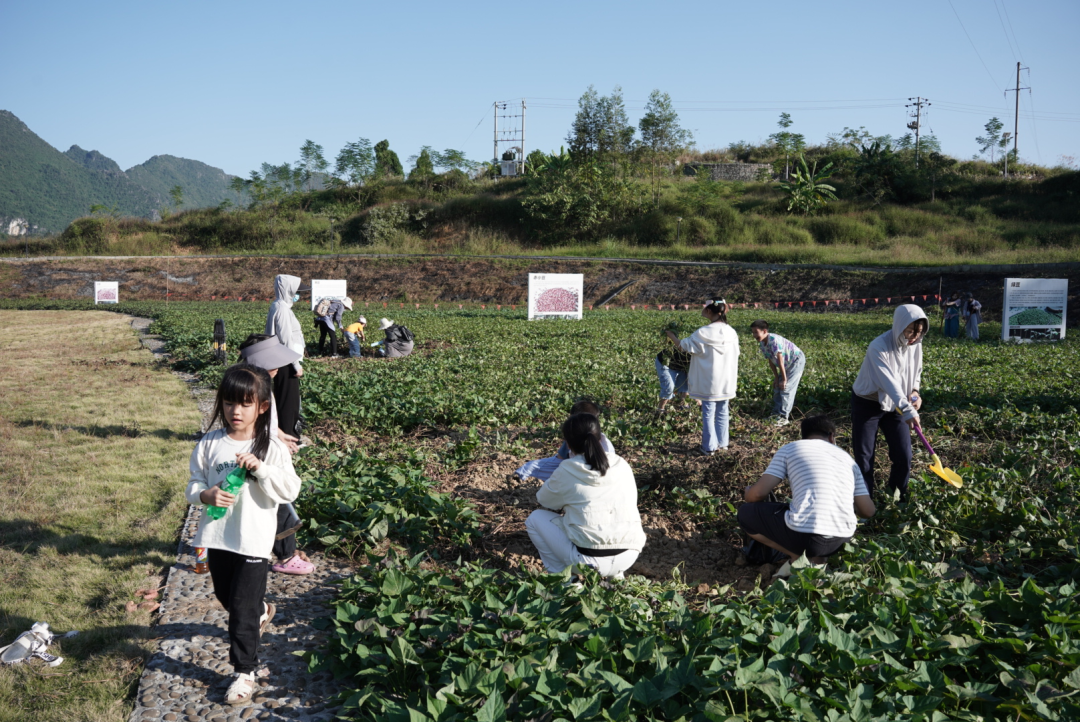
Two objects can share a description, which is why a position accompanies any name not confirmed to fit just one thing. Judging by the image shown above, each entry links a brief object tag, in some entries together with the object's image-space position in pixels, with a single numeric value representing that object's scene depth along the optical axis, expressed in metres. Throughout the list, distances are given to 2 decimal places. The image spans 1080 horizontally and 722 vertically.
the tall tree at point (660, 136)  55.94
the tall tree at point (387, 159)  69.99
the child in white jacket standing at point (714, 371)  6.76
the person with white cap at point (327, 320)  14.77
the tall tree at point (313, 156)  65.75
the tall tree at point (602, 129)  56.31
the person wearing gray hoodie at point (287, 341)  6.49
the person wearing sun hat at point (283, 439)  4.40
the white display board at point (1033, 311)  17.78
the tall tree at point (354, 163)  63.78
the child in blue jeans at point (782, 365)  8.02
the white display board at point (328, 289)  21.09
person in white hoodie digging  5.38
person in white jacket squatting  3.98
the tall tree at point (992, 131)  55.00
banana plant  44.53
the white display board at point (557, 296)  23.95
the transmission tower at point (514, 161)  65.50
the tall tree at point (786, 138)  55.47
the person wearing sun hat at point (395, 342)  14.61
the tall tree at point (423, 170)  61.25
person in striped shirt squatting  4.17
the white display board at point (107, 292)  34.28
